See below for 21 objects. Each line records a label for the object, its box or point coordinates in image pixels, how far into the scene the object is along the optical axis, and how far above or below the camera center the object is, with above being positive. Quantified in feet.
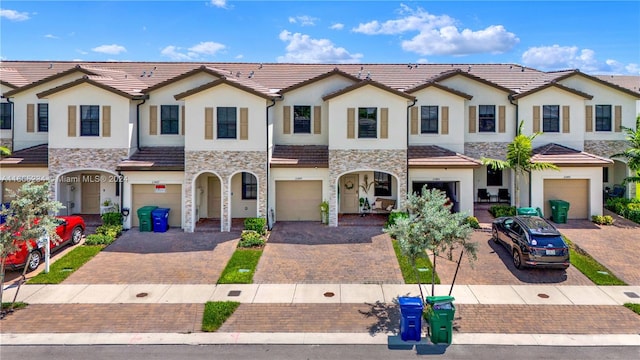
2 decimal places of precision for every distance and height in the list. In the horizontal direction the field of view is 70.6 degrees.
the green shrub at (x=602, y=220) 70.23 -6.42
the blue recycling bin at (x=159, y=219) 67.10 -6.11
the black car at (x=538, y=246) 49.26 -7.48
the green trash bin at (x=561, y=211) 70.54 -5.08
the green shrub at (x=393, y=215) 66.23 -5.52
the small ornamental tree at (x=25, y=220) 40.57 -3.91
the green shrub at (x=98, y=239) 60.54 -8.34
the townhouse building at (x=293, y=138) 67.31 +6.56
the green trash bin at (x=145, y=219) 66.80 -6.08
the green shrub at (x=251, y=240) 60.49 -8.37
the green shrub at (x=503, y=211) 71.51 -5.15
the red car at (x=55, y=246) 48.70 -8.08
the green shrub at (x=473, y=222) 66.49 -6.43
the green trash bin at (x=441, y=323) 35.40 -11.35
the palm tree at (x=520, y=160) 69.92 +2.95
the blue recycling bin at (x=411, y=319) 35.76 -11.19
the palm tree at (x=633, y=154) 75.56 +4.30
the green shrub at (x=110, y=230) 63.41 -7.42
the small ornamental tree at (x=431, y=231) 38.50 -4.57
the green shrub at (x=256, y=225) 64.80 -6.74
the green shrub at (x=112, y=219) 66.64 -6.07
